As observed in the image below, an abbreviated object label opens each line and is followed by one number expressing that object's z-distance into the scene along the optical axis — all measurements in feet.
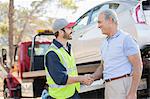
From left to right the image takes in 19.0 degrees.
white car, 22.50
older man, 14.05
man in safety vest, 14.02
